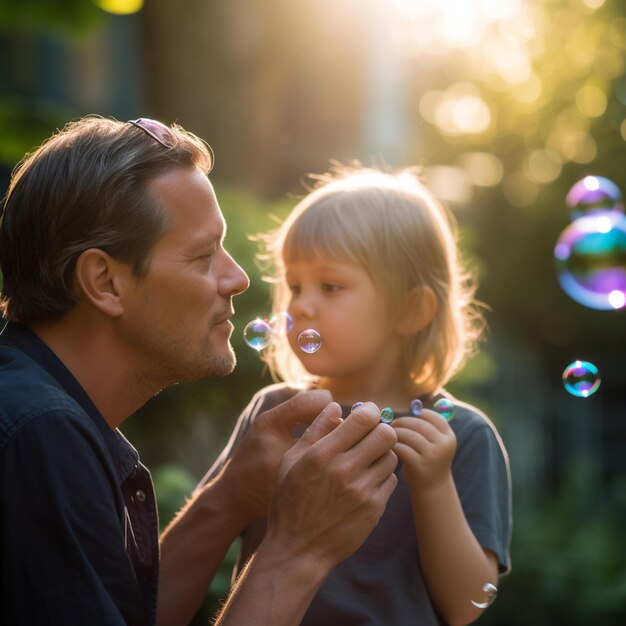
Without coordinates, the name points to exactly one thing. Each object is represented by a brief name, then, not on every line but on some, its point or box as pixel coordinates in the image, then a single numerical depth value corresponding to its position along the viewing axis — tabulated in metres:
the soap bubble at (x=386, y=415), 2.29
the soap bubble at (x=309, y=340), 2.46
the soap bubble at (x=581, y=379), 2.88
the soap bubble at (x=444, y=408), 2.42
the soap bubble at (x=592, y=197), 3.69
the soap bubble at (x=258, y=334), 2.69
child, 2.28
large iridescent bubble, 3.49
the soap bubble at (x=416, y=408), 2.34
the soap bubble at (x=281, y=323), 2.59
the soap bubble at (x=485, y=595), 2.33
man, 1.76
